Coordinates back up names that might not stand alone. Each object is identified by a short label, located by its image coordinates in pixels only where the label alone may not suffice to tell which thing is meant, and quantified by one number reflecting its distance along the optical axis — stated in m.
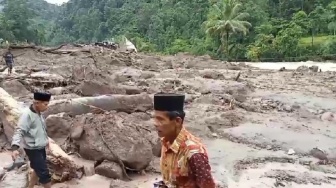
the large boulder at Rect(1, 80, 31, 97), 14.04
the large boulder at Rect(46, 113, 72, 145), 9.22
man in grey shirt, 5.29
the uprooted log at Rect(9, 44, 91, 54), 32.31
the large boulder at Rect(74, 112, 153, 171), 7.77
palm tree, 42.33
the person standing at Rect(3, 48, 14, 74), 20.55
